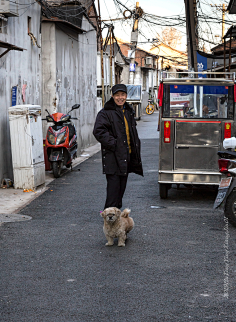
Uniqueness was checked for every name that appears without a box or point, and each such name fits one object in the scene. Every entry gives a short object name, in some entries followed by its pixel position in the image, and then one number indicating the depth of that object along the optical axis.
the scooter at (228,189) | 6.84
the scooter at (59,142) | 11.88
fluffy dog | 5.63
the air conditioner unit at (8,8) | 10.09
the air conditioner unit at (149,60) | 65.18
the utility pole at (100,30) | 24.52
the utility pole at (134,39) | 35.53
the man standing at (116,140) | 6.25
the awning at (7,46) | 8.91
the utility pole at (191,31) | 16.79
